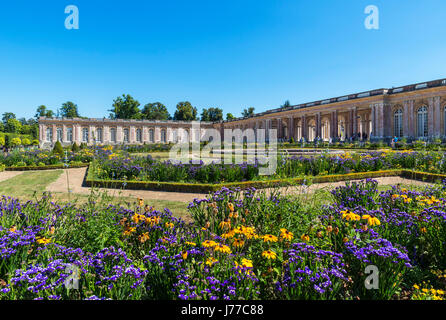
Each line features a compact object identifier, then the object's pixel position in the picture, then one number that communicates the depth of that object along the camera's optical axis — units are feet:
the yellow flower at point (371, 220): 8.58
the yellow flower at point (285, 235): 8.29
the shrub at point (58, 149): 62.44
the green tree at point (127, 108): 201.16
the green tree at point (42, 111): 241.45
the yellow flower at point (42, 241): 8.11
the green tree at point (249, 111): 224.74
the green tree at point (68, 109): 246.47
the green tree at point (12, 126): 203.41
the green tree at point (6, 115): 267.39
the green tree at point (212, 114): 224.74
